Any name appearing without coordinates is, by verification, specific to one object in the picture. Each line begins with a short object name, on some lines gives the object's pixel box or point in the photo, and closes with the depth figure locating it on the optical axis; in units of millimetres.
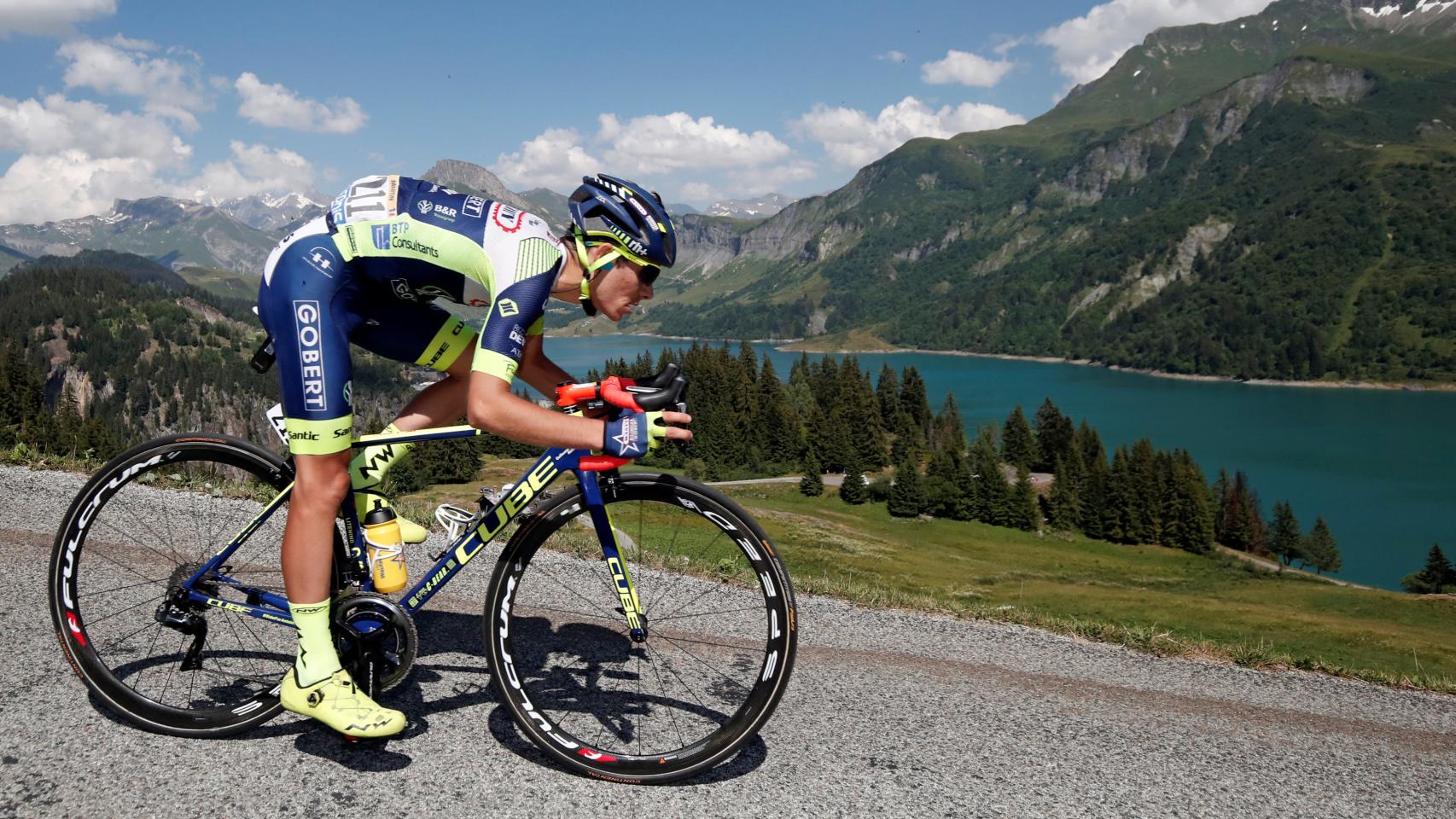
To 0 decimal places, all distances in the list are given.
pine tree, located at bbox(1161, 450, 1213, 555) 88375
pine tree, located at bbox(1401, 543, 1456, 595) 69625
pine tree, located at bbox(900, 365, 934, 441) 125994
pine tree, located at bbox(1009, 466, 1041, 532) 92625
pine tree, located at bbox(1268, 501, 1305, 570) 86500
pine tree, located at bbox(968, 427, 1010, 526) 93438
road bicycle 4066
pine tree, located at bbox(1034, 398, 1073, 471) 114188
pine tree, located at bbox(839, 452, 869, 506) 96750
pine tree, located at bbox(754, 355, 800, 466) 111500
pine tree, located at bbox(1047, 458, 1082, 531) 94000
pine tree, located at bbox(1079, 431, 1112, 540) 91938
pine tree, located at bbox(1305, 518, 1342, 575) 81312
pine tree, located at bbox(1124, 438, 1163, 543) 89500
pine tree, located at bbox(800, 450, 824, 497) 97562
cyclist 3961
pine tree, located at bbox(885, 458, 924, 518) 93250
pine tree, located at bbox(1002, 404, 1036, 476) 114625
